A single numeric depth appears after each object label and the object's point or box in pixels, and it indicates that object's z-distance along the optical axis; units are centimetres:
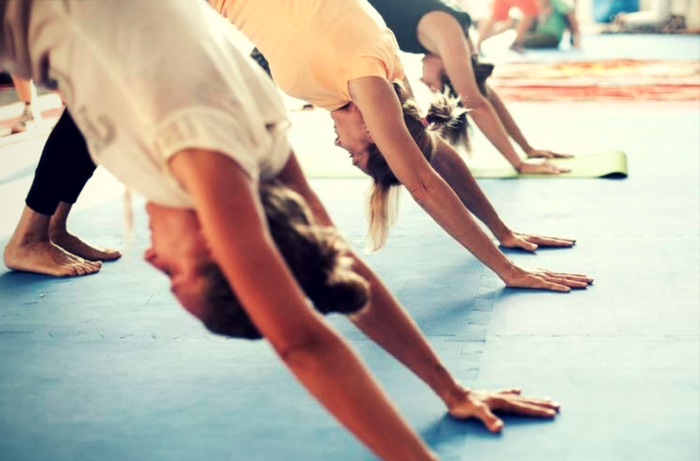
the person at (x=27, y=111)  611
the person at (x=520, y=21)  873
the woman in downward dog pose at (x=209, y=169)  129
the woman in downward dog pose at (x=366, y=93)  269
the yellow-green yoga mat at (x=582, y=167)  417
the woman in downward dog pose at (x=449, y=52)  378
